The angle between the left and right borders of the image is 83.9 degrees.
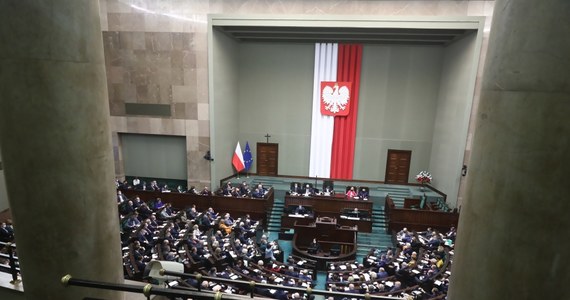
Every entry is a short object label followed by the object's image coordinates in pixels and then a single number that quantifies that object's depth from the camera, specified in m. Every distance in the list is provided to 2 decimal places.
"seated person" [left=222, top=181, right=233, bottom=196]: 14.05
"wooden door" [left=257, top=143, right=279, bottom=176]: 17.88
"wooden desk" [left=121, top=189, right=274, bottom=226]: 13.03
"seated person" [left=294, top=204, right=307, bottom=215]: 12.65
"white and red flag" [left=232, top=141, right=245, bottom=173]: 16.94
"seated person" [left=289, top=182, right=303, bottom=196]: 14.40
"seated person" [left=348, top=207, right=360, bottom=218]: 12.64
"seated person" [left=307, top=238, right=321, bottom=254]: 10.78
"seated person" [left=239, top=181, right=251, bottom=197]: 14.13
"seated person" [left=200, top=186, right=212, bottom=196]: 13.62
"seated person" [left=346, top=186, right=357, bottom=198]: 14.02
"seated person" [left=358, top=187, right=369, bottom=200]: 14.10
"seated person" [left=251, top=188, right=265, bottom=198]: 13.61
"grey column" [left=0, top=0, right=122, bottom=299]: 2.14
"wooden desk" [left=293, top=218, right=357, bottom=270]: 11.12
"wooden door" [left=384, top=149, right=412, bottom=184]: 16.97
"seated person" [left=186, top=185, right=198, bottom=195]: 13.90
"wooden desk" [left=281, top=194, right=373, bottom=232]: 13.03
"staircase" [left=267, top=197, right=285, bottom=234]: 13.11
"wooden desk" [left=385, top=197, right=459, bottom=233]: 12.40
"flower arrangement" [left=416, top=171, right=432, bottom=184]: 15.41
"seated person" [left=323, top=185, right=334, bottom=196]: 14.43
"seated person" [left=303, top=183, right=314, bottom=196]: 14.28
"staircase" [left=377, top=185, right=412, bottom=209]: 14.81
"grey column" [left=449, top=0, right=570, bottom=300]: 1.58
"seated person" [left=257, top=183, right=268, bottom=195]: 13.95
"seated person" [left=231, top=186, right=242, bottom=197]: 13.81
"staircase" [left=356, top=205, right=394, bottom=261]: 11.60
